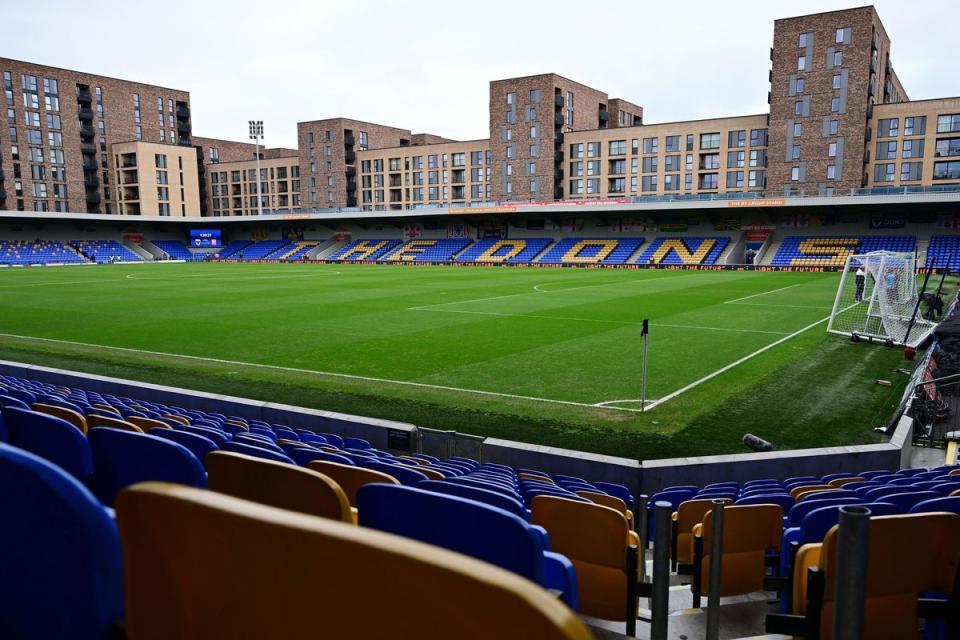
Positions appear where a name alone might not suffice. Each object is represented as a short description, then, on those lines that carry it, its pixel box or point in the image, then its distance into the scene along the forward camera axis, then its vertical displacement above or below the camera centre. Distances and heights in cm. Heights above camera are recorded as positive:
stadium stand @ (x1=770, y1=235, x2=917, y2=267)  5866 -89
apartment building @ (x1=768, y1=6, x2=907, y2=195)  6550 +1427
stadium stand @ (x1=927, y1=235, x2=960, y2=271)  5320 -106
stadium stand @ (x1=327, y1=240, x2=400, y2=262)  8206 -99
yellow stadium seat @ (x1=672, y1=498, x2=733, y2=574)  600 -260
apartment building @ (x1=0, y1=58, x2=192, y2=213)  8788 +1580
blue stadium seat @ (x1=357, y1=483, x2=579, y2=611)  218 -96
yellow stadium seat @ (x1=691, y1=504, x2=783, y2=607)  488 -226
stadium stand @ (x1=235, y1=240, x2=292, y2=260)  8796 -82
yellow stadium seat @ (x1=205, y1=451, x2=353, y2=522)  221 -83
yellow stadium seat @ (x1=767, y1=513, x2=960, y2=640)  313 -161
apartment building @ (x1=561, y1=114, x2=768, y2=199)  7656 +976
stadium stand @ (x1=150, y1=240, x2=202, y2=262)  8981 -92
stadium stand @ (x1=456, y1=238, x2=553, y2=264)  7325 -103
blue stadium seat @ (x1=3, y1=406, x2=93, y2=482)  363 -109
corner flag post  1232 -188
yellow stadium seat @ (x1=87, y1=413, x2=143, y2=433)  523 -143
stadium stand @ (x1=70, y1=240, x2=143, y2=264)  8125 -80
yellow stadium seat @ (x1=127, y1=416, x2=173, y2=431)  643 -176
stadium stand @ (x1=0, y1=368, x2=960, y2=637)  225 -167
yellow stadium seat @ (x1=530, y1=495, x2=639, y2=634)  423 -201
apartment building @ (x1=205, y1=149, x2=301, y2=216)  11600 +1024
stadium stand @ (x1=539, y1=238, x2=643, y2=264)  6862 -115
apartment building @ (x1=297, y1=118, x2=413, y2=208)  10475 +1332
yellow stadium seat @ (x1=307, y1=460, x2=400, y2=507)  387 -140
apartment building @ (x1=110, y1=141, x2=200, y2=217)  9725 +957
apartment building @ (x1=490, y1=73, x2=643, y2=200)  8531 +1427
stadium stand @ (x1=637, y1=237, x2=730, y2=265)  6462 -115
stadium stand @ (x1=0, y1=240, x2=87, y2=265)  7231 -88
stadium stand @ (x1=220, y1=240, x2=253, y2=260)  9106 -81
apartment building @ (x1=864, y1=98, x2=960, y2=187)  6650 +963
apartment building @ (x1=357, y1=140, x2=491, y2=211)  9725 +1009
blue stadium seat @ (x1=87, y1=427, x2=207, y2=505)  288 -99
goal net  2128 -243
